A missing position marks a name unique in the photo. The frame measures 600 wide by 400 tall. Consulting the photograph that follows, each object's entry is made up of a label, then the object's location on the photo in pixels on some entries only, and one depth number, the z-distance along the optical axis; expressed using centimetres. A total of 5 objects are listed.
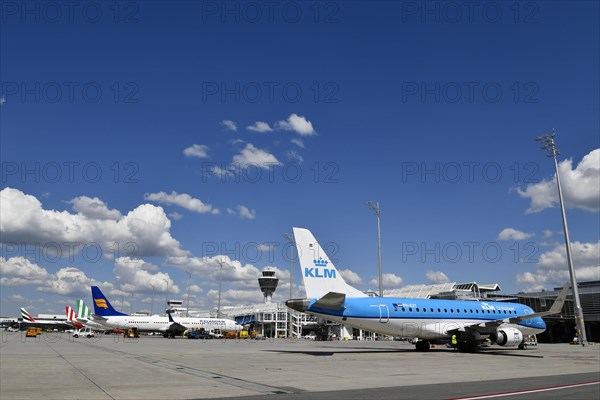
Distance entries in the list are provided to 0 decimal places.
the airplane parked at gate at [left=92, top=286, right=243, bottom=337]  8012
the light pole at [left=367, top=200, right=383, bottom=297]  5306
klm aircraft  2894
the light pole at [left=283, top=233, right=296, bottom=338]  7780
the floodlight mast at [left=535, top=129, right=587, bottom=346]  4684
